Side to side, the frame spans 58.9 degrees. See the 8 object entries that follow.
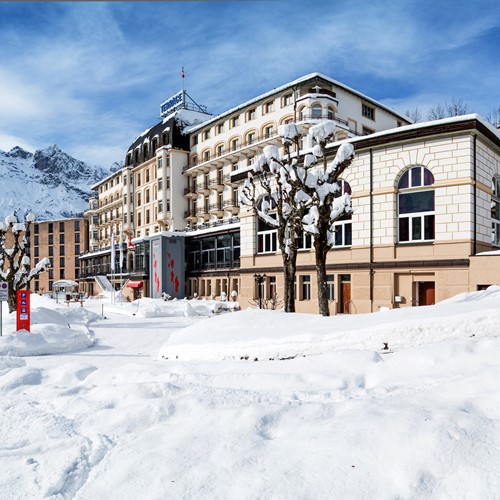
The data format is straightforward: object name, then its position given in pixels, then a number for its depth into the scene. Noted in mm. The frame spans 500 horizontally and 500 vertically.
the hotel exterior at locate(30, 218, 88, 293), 91875
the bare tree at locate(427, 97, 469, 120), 46906
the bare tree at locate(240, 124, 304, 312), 17328
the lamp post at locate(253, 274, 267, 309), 28386
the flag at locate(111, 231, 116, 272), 46844
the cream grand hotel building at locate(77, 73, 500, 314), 20906
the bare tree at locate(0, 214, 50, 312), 25984
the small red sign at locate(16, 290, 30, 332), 16312
